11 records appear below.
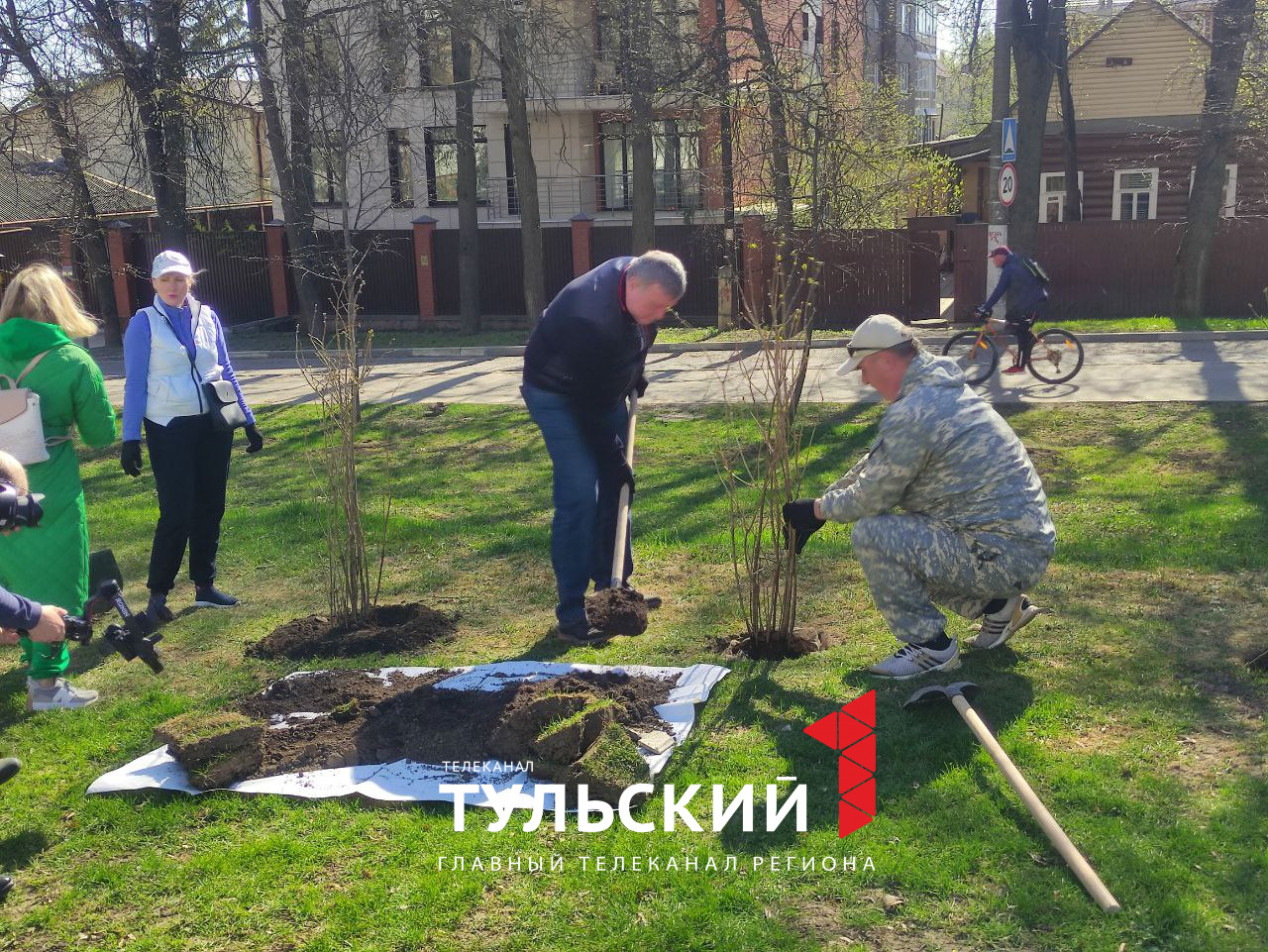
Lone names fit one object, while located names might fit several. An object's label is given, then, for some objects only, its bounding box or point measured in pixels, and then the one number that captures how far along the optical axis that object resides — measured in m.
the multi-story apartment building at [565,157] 25.61
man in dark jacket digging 5.31
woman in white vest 5.98
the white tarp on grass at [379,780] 4.05
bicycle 12.62
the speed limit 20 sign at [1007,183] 16.31
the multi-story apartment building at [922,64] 17.77
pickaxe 3.23
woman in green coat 5.13
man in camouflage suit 4.54
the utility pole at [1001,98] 17.27
